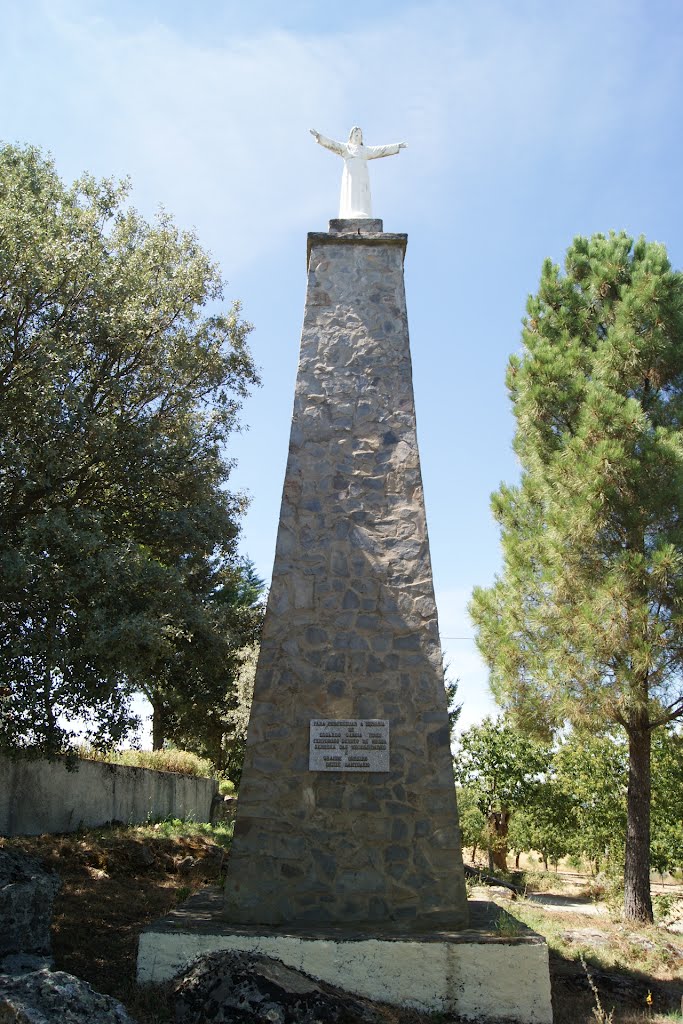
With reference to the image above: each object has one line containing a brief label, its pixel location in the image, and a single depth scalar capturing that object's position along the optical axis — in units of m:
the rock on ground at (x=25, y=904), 5.91
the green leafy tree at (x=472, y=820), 20.16
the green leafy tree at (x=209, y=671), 10.43
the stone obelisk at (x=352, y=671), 6.98
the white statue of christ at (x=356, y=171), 9.29
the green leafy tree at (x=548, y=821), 19.42
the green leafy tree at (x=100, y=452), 8.55
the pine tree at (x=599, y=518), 11.88
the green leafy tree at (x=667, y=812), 16.03
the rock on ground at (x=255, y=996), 4.70
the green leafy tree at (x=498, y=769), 20.22
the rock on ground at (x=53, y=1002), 4.14
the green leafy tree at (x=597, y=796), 17.03
